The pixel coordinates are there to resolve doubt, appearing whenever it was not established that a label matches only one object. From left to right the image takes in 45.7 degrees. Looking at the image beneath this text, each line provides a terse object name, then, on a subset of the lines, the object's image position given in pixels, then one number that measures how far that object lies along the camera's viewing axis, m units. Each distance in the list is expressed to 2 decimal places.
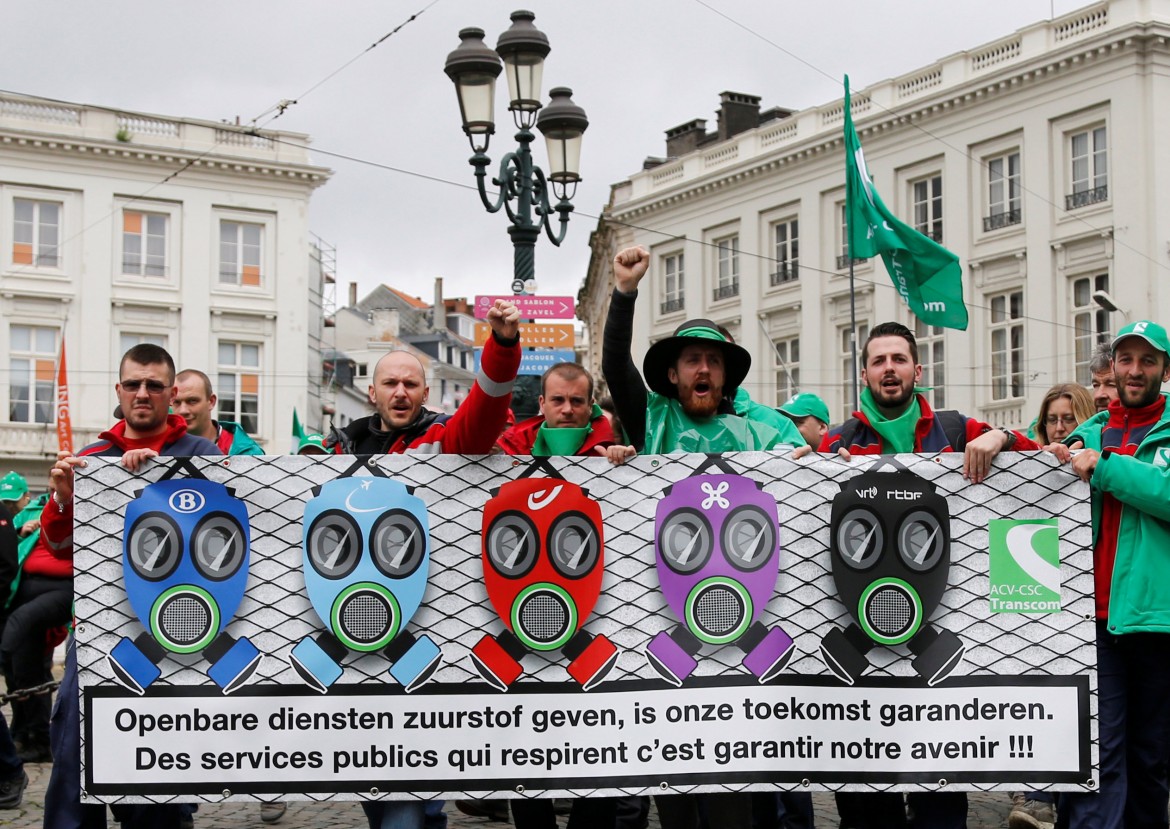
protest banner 4.68
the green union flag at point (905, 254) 13.34
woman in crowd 7.14
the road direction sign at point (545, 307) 12.98
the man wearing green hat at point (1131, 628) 4.90
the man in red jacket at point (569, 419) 5.38
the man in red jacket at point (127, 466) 4.79
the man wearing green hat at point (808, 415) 8.02
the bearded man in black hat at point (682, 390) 4.96
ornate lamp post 11.74
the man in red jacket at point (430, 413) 4.78
